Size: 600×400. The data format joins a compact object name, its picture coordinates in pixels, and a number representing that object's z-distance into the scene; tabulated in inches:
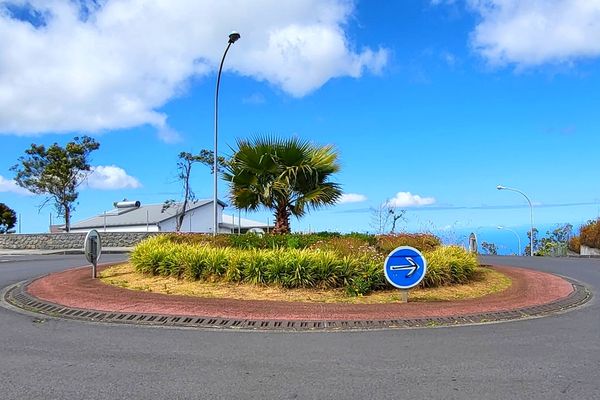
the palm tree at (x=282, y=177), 575.5
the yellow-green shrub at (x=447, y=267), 446.3
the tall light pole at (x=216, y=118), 612.7
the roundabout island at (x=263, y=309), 310.5
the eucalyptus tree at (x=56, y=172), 1428.4
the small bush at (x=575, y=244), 1515.7
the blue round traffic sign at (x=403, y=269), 373.4
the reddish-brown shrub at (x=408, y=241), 506.6
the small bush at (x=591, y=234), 1378.0
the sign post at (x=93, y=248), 490.3
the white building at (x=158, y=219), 1715.1
